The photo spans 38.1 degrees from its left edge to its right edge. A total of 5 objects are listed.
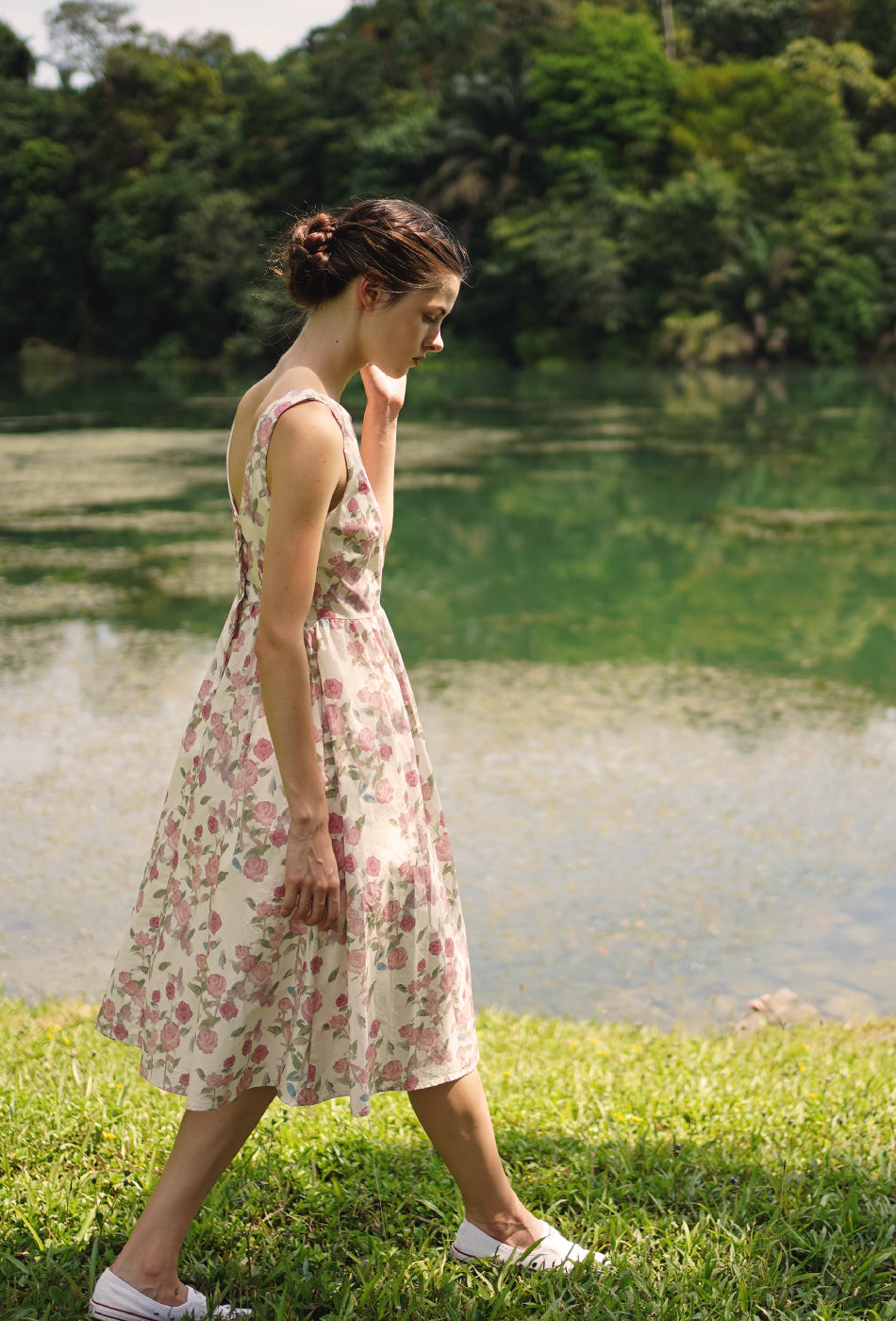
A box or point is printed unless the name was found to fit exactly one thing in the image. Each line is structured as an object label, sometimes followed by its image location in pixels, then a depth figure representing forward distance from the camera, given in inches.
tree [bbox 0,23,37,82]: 1949.2
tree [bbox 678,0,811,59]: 1550.2
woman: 66.4
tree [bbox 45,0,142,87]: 1934.1
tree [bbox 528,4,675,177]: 1422.2
